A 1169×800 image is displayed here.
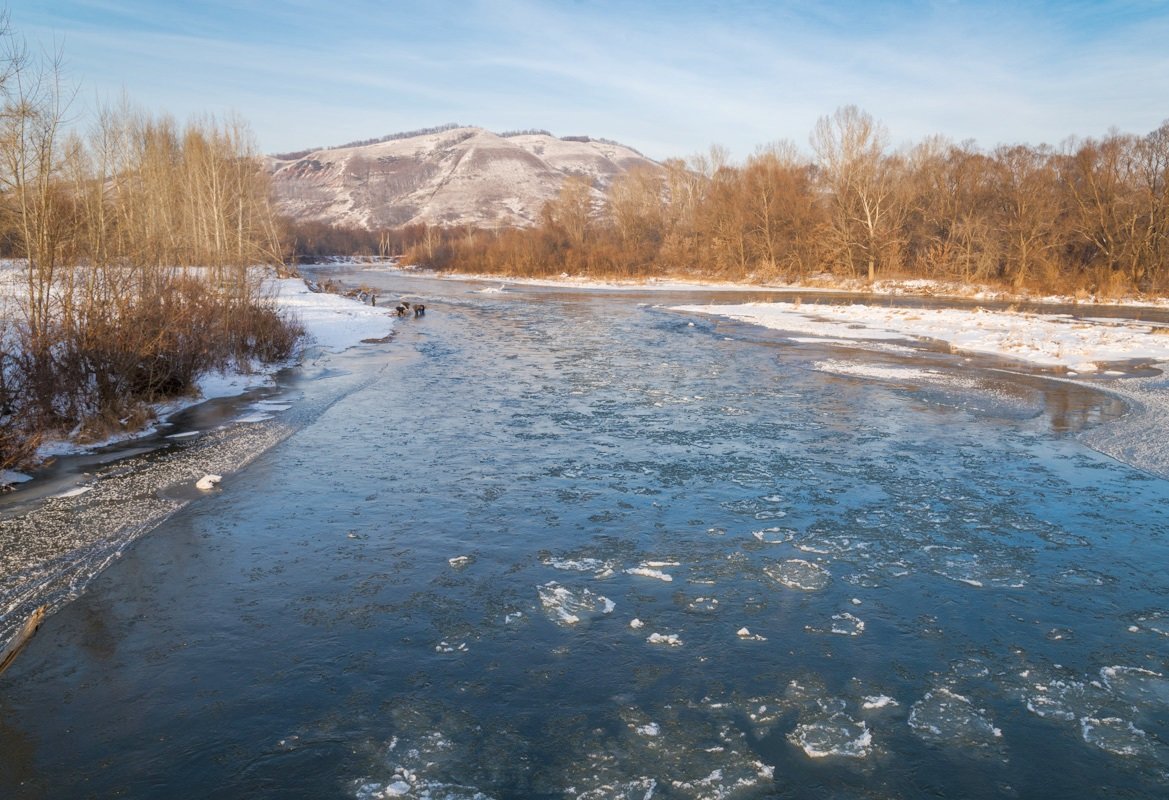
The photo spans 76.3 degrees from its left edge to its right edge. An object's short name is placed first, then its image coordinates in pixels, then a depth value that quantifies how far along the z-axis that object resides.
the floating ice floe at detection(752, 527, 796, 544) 7.78
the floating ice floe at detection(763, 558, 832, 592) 6.77
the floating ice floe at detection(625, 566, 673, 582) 6.89
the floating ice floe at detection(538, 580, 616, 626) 6.20
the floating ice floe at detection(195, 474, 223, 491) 9.52
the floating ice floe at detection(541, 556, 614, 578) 7.04
